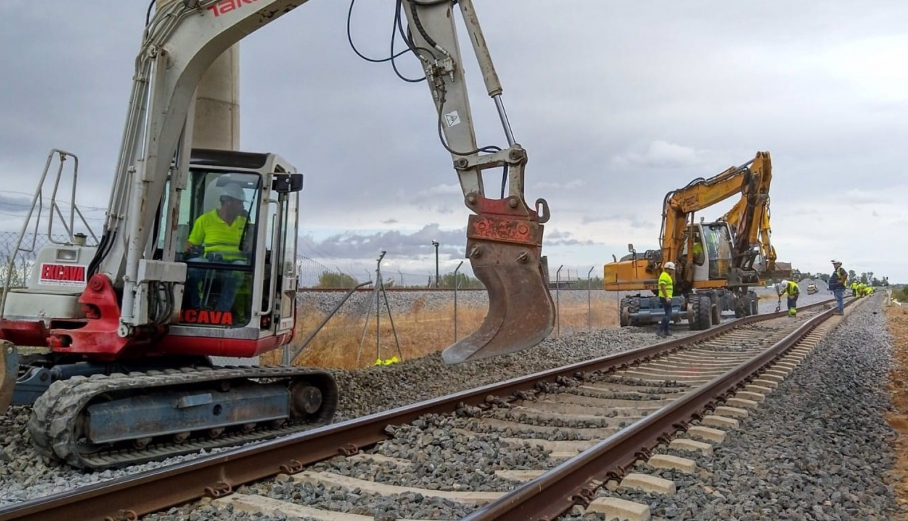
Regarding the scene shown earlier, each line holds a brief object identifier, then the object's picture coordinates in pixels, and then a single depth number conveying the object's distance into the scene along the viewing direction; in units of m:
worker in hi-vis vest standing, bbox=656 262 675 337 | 17.64
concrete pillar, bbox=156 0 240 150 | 8.78
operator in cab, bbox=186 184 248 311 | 6.57
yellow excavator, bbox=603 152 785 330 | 19.84
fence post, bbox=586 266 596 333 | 20.86
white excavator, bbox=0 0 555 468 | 5.94
